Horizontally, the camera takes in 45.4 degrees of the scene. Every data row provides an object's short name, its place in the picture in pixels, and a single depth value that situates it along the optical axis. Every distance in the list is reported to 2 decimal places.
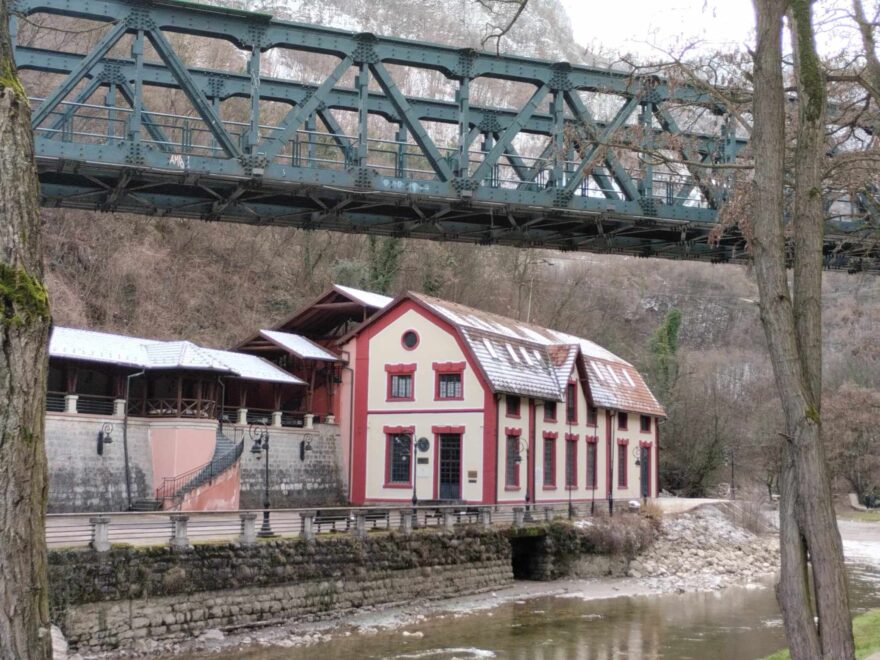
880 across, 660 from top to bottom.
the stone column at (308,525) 25.03
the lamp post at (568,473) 40.12
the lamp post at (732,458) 58.47
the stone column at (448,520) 29.70
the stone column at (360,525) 26.72
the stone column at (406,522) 28.36
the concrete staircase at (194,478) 30.22
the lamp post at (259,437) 32.97
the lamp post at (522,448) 36.72
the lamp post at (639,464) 46.43
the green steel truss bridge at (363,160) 17.34
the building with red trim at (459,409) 35.94
